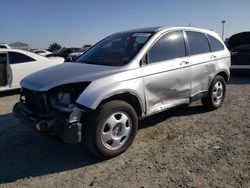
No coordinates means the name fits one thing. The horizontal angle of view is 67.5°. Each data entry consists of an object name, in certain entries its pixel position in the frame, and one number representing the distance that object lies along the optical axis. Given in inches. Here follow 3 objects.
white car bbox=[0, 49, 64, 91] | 207.7
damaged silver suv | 95.4
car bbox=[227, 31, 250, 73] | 263.3
